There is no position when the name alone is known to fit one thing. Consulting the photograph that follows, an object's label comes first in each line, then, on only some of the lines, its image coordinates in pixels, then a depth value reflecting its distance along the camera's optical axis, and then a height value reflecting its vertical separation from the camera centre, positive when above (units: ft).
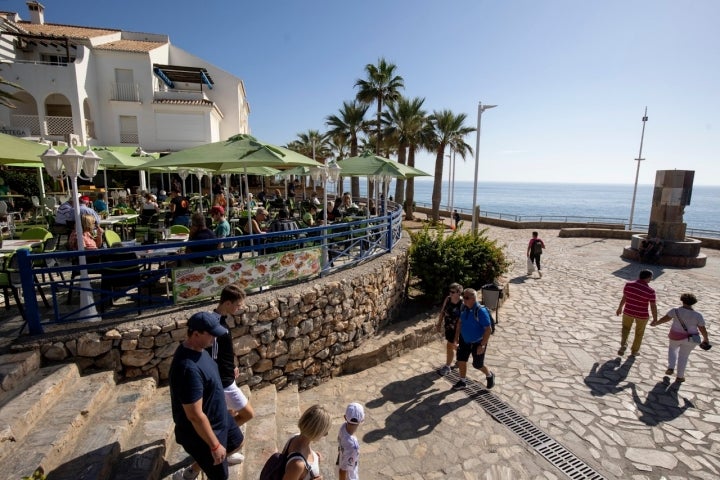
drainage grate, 15.19 -11.56
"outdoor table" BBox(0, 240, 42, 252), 20.68 -3.83
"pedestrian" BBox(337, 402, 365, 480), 10.77 -7.83
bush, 30.86 -6.53
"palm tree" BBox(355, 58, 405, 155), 87.15 +22.79
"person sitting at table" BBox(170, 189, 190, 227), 32.01 -2.89
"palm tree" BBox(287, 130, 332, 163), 145.18 +14.61
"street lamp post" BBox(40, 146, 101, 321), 15.49 +0.45
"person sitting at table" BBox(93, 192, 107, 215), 36.88 -2.73
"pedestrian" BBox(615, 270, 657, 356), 22.52 -7.29
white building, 74.64 +20.01
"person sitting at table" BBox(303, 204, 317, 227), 31.96 -3.23
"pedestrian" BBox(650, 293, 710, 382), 19.60 -7.75
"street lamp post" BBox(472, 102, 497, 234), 56.44 +6.02
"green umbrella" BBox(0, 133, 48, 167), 15.03 +1.28
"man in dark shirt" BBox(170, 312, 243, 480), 8.40 -5.19
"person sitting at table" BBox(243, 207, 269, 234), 27.88 -2.88
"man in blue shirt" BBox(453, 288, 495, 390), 19.30 -7.88
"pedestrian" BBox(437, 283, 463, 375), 20.81 -7.27
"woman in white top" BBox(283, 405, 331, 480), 8.29 -5.71
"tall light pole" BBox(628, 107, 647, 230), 92.35 +7.50
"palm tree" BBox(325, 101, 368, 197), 98.68 +16.11
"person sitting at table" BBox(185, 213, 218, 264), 18.85 -2.72
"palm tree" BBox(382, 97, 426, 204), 85.40 +14.40
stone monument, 50.47 -6.05
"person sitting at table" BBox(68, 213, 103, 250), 18.60 -2.86
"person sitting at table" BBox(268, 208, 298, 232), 25.85 -2.99
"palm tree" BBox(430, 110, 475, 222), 87.20 +11.69
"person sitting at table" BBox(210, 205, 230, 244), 23.20 -2.74
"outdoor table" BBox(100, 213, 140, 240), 29.72 -3.44
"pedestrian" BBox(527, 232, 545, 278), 41.88 -7.33
